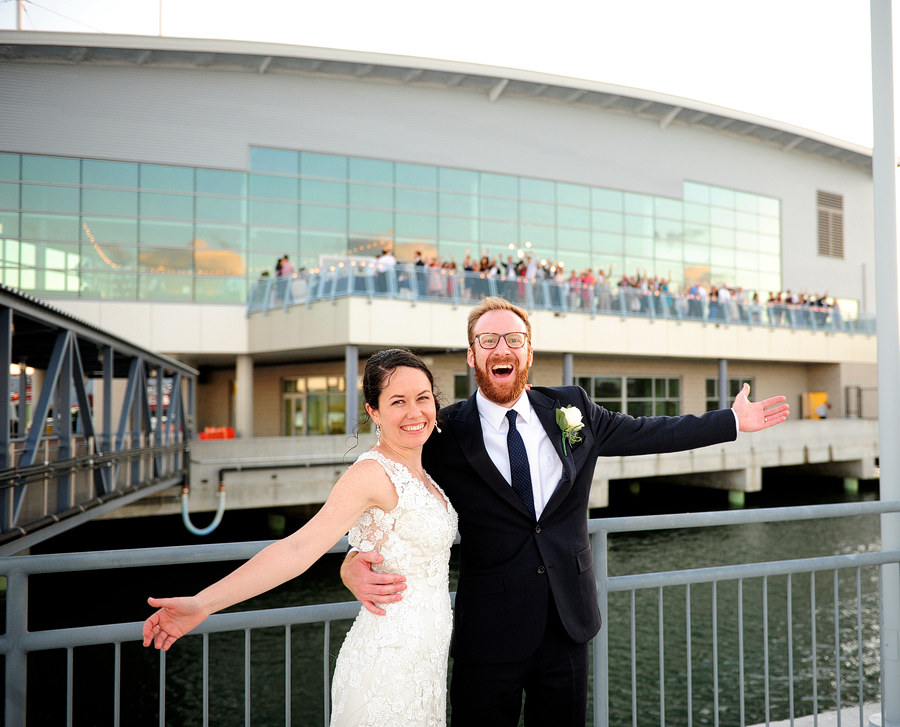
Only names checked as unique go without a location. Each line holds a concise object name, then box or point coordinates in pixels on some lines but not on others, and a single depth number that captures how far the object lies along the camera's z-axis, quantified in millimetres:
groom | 2654
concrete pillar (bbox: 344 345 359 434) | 21984
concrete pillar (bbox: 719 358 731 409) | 31336
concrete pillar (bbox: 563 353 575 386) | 26422
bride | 2428
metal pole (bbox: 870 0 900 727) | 3998
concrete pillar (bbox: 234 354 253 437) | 27375
